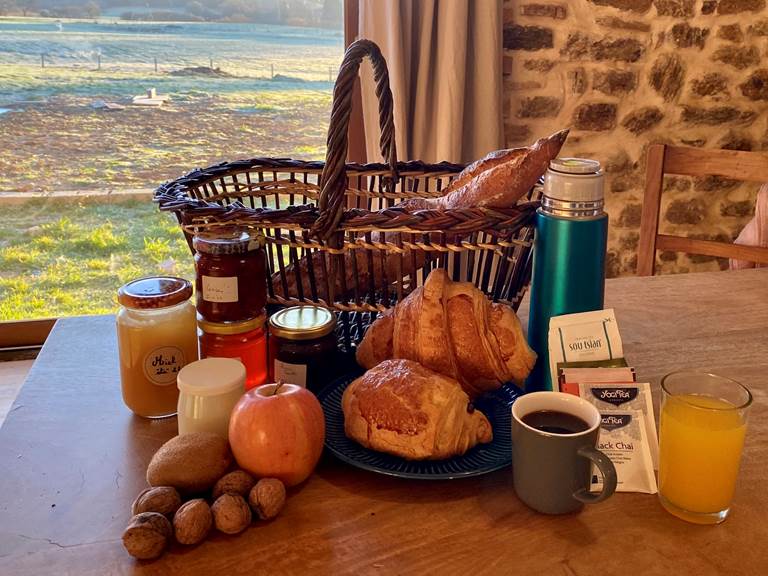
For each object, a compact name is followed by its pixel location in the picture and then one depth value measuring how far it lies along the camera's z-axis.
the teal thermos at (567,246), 0.89
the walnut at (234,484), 0.72
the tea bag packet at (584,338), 0.86
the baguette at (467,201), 1.01
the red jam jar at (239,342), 0.90
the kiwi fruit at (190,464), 0.72
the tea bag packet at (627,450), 0.78
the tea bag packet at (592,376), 0.84
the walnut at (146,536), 0.65
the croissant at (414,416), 0.77
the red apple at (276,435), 0.74
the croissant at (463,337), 0.86
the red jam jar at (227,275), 0.88
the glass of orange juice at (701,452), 0.72
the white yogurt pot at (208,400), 0.79
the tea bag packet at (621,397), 0.82
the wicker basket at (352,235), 0.91
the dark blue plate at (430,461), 0.76
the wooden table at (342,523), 0.67
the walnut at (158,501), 0.69
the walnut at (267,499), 0.71
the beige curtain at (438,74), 2.21
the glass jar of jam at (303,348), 0.91
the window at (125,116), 2.65
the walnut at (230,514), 0.69
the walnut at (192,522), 0.67
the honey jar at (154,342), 0.87
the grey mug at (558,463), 0.70
